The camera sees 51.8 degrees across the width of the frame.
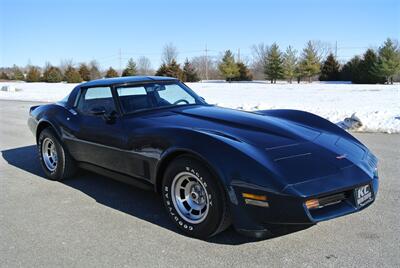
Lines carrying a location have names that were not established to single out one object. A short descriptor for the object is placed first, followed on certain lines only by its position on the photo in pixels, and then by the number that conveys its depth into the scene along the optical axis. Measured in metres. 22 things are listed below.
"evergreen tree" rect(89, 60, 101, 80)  66.38
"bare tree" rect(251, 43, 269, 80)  87.38
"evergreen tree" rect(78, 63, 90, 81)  63.91
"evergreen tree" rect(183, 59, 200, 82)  61.62
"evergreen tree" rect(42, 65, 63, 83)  61.41
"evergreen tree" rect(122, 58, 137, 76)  62.12
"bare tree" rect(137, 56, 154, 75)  84.75
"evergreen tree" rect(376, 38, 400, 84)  47.03
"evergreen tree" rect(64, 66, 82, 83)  59.28
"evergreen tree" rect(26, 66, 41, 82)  64.06
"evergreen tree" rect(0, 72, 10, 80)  73.49
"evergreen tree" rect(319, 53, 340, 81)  54.12
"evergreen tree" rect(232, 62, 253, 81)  62.12
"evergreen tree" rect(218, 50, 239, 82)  60.59
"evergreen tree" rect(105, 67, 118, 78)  59.75
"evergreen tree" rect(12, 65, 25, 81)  72.56
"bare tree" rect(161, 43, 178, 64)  75.74
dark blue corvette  3.11
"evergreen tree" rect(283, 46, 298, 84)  57.16
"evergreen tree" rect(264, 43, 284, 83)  57.44
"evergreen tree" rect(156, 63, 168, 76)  56.16
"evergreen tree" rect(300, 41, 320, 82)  56.16
